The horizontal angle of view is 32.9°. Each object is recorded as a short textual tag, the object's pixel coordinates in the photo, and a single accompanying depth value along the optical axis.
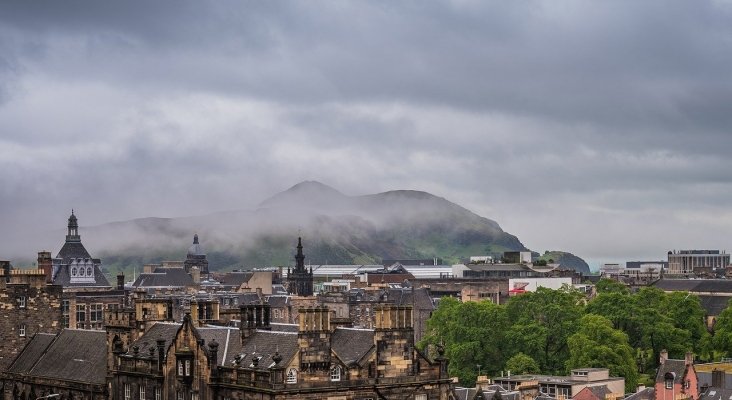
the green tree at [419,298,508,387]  166.25
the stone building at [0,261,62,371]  119.75
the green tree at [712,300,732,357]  175.62
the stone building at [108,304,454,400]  84.62
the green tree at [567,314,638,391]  150.75
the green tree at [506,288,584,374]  167.38
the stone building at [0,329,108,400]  107.94
